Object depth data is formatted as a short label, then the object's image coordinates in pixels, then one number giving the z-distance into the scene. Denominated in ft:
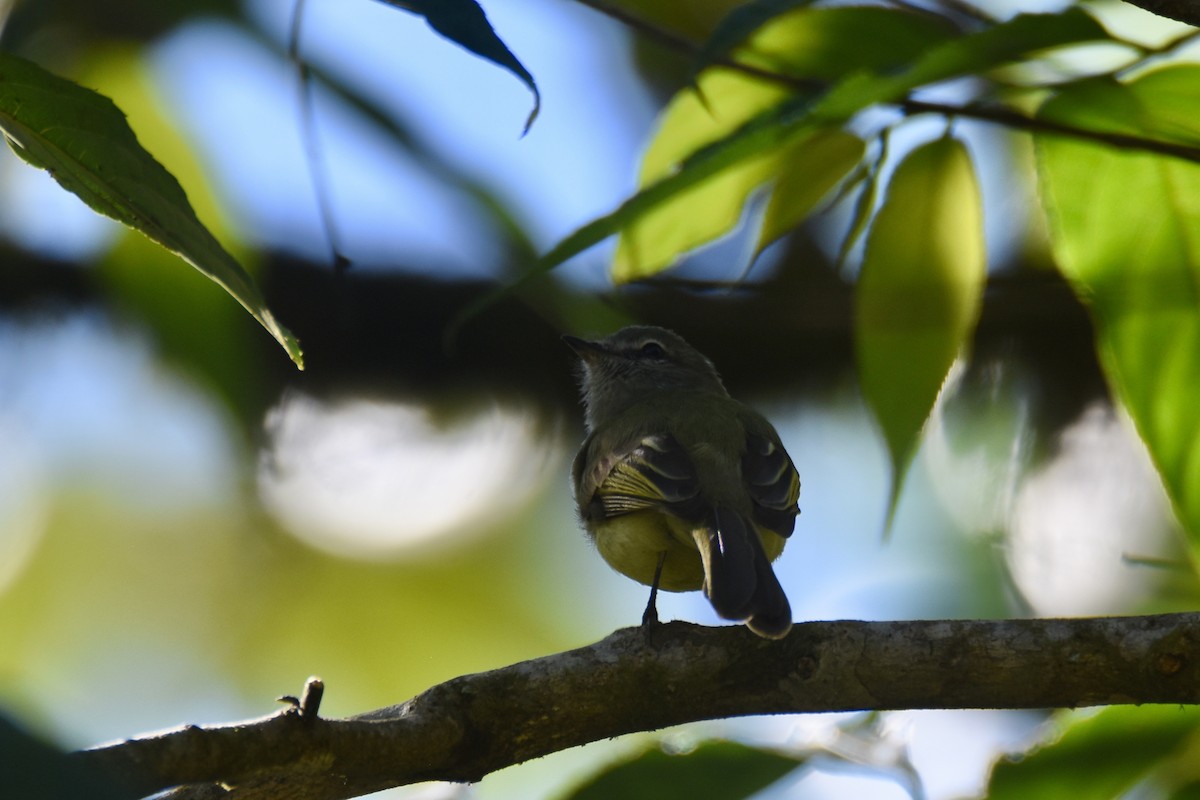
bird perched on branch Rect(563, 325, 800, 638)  19.21
